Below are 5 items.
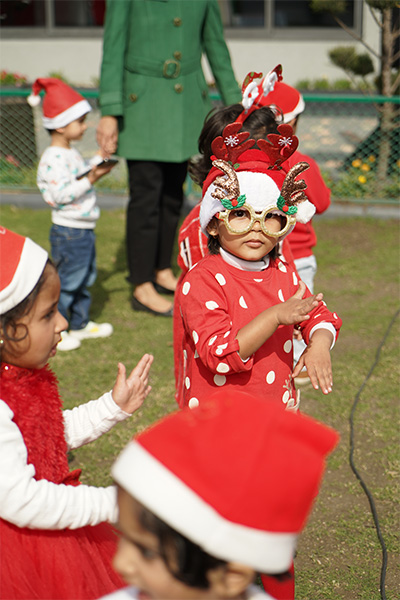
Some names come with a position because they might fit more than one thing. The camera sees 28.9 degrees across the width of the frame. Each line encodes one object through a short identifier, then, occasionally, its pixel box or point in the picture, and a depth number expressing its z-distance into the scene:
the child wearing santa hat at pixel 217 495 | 1.17
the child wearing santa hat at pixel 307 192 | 3.22
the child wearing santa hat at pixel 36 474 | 1.67
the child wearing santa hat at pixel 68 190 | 4.20
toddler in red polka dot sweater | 2.16
